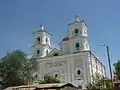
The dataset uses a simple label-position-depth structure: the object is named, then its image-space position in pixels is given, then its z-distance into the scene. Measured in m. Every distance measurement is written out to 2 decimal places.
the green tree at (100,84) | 19.55
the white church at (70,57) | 29.58
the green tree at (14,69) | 24.23
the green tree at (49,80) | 24.25
